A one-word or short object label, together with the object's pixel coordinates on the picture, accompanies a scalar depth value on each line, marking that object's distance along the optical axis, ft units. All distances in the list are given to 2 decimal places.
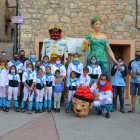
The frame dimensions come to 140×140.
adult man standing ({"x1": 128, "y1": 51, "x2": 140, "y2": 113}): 18.20
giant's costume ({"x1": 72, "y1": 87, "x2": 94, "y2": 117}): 15.98
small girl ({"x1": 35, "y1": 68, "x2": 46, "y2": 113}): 17.25
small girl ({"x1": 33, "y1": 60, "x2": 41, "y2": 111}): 18.07
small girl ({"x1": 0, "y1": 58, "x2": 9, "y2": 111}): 17.47
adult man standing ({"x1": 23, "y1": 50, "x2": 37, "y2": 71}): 19.19
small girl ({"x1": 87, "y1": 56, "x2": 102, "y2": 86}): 18.98
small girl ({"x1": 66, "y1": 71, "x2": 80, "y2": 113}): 17.92
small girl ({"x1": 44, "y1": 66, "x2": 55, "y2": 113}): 17.67
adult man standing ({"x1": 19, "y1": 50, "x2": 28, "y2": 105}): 19.58
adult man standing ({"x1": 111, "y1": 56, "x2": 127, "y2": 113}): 18.42
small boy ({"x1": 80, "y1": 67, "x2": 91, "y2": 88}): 17.97
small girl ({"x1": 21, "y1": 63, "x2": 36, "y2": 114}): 17.12
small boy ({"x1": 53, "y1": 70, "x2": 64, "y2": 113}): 17.84
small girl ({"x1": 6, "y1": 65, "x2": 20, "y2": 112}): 17.31
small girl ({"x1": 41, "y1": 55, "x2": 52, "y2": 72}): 18.88
